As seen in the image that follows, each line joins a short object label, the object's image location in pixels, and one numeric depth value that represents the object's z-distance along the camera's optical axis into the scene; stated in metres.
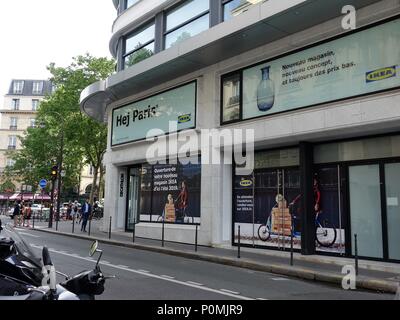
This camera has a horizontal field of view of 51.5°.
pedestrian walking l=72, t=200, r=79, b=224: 34.67
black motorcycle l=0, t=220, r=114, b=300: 3.11
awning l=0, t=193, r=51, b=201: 61.27
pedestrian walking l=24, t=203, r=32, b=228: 29.85
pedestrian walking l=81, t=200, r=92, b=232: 23.55
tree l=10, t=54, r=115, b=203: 38.09
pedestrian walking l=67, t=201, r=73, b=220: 38.26
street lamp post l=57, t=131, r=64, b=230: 27.71
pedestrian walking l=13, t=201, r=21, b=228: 25.39
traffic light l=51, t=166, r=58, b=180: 26.12
